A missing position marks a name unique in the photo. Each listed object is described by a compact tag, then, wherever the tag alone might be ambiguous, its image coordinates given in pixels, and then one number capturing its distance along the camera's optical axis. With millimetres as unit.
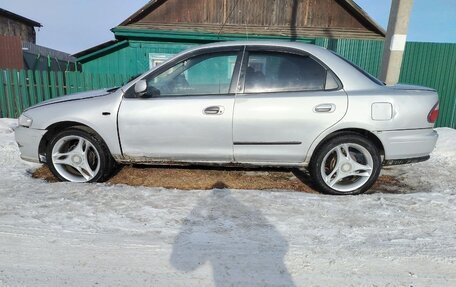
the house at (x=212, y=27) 10086
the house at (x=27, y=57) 14641
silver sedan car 3447
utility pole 5254
